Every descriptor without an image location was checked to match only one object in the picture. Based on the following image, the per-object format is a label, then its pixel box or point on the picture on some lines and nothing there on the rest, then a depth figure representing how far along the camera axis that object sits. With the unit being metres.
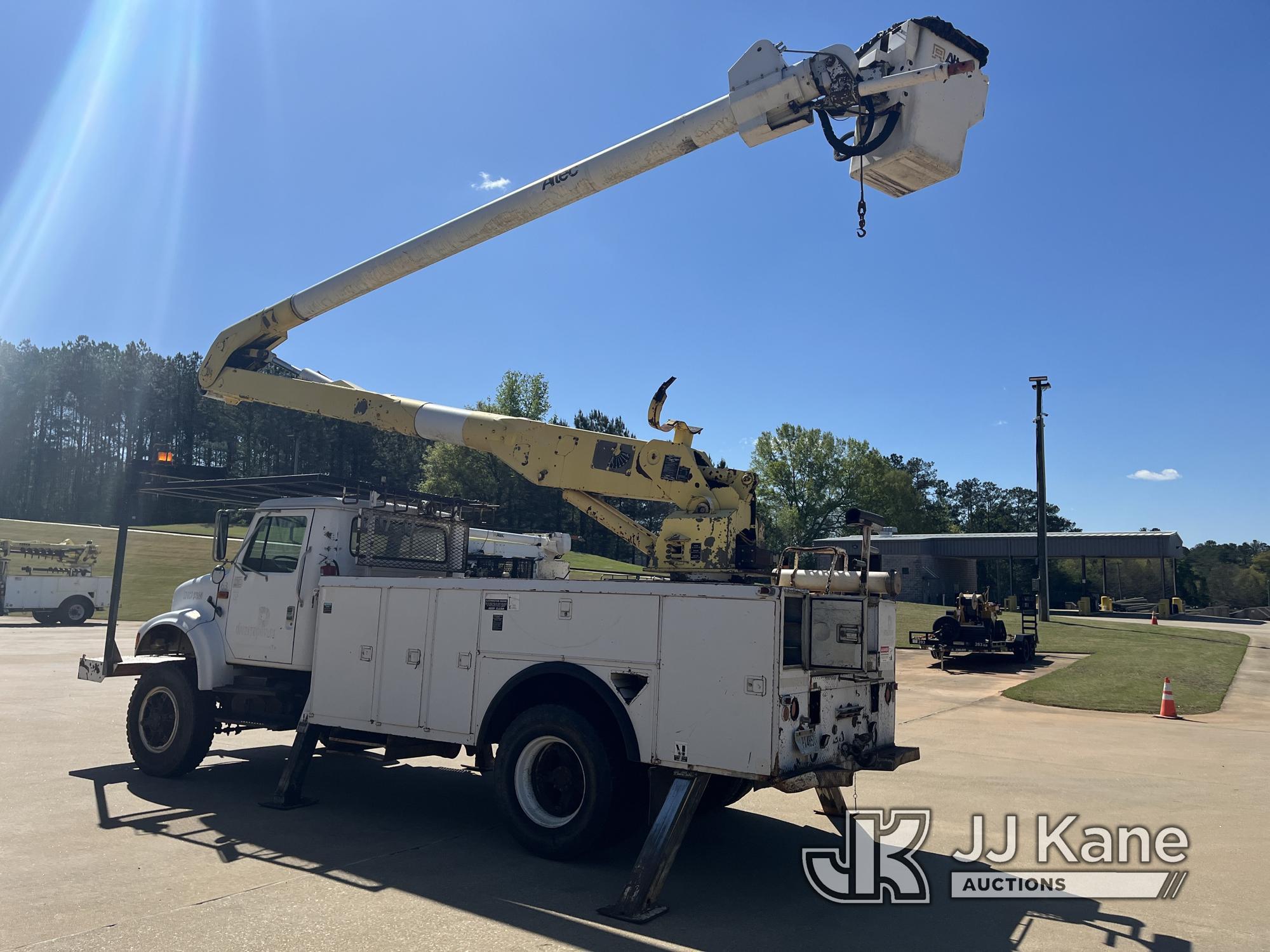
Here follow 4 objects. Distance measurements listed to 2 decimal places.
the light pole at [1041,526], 34.78
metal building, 49.78
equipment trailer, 24.00
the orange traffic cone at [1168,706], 15.63
